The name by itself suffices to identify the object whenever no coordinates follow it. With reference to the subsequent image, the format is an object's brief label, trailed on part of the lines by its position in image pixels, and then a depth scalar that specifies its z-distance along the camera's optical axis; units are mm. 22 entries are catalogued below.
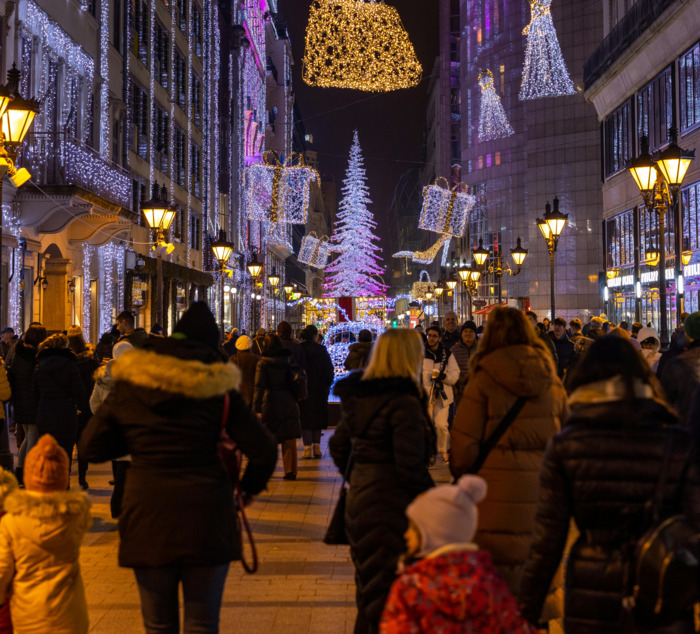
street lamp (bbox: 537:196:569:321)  20812
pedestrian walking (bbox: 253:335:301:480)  12281
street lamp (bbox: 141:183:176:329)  17422
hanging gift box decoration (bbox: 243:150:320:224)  39531
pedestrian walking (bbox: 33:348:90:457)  10484
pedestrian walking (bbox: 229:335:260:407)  14977
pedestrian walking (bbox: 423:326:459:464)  12703
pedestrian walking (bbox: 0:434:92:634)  4609
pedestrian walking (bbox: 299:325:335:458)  14492
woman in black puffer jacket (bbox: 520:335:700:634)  3654
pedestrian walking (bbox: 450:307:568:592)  5285
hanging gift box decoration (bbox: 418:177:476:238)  35531
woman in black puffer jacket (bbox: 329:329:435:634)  5051
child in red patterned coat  3047
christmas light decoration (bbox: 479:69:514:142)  60812
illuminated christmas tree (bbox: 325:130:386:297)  67250
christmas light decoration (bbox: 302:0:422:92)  16406
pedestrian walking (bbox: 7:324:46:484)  10898
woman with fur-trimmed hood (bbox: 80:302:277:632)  4090
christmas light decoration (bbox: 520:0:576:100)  34219
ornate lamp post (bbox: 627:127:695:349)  14109
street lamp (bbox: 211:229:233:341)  25516
